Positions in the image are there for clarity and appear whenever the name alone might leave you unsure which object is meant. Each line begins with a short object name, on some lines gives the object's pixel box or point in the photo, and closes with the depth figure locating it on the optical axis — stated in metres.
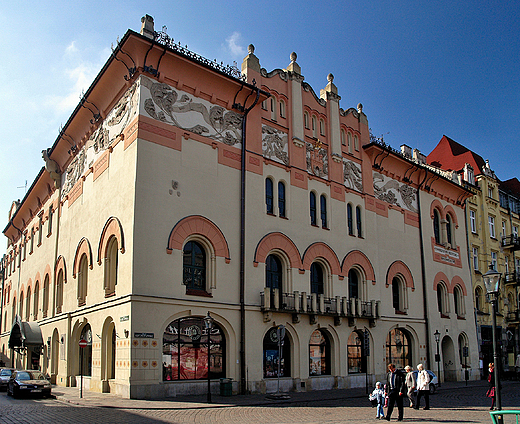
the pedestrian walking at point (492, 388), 18.31
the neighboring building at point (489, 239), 42.72
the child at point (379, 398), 15.83
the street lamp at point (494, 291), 13.17
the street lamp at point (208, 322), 20.48
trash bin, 22.19
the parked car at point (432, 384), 19.92
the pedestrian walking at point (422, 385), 18.75
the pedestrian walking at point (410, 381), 18.86
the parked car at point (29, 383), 22.58
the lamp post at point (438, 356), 33.00
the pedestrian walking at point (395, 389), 15.52
